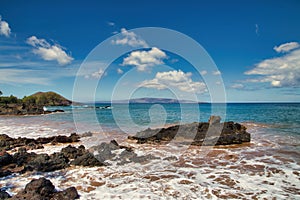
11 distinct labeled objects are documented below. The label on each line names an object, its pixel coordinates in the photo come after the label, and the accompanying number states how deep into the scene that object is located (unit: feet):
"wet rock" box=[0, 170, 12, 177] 24.65
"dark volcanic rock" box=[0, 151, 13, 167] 28.48
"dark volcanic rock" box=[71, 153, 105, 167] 29.14
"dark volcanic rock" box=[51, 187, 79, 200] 18.38
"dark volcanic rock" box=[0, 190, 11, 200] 17.57
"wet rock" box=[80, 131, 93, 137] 56.31
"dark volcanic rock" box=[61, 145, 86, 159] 32.16
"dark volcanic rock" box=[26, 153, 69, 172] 26.99
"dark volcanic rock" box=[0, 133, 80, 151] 41.64
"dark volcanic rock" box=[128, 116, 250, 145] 45.76
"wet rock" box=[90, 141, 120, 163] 32.32
